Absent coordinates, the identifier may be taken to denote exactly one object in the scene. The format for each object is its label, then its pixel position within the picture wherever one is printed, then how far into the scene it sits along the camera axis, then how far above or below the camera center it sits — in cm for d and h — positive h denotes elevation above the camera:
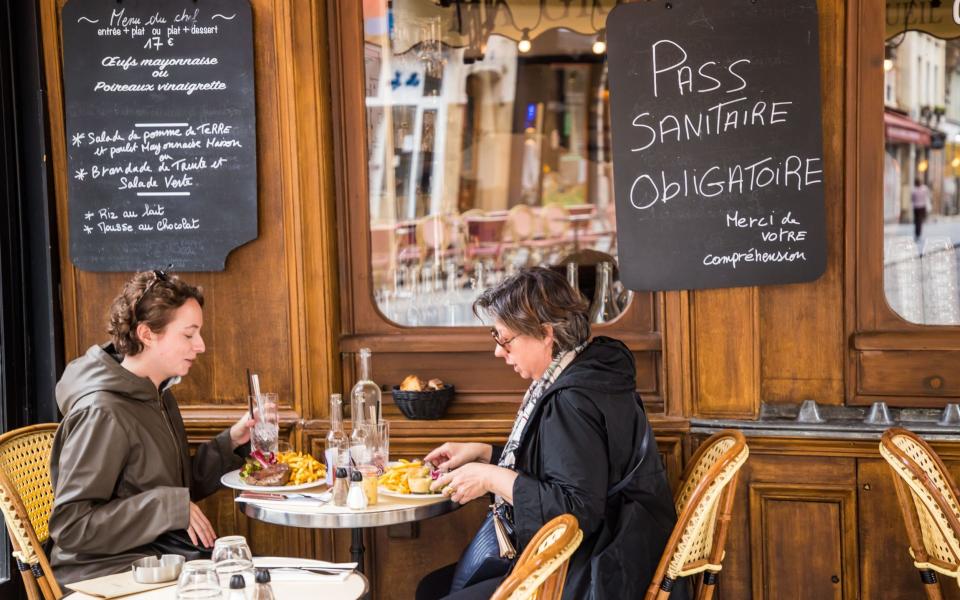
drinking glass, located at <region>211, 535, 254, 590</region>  223 -64
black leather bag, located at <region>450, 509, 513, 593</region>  314 -94
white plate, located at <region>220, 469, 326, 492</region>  335 -74
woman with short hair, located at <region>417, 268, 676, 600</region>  288 -60
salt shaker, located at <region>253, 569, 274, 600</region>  207 -66
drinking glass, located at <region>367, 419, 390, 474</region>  348 -65
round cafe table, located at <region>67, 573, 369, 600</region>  249 -81
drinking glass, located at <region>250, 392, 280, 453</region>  349 -58
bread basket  402 -60
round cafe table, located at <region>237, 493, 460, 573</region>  312 -78
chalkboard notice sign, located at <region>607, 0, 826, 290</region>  375 +32
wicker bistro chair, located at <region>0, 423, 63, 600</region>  314 -77
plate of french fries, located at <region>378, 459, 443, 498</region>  328 -73
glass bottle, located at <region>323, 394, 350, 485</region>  341 -65
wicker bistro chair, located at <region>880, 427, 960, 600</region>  306 -81
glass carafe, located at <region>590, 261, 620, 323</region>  452 -26
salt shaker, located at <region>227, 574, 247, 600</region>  207 -64
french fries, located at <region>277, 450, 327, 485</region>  344 -72
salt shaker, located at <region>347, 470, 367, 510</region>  315 -73
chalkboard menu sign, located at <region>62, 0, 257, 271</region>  411 +45
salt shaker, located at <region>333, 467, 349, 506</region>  322 -73
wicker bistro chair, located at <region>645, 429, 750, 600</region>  300 -85
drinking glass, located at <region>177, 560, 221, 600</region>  212 -66
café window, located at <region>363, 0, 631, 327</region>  453 +49
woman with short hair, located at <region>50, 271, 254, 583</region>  304 -57
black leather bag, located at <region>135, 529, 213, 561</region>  315 -87
